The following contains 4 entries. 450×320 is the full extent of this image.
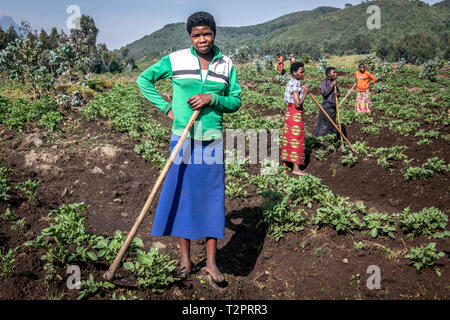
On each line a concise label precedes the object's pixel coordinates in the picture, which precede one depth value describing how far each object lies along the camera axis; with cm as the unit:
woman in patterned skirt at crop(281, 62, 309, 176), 526
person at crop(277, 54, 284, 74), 2078
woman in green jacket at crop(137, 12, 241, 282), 252
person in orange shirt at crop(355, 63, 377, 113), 938
